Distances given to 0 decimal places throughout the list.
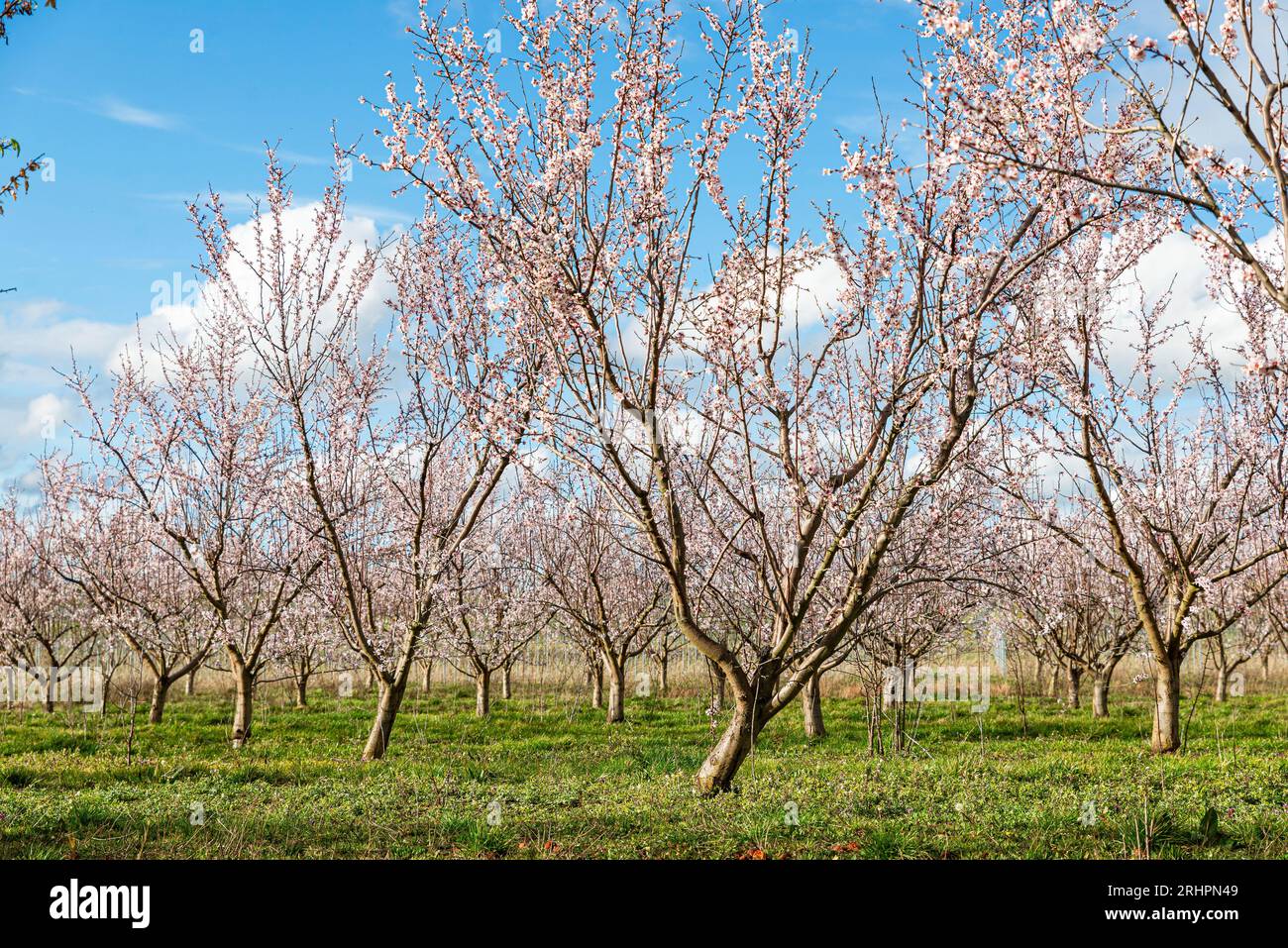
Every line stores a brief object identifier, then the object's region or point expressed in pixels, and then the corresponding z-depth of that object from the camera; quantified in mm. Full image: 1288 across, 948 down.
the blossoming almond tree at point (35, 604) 19969
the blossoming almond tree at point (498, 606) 19062
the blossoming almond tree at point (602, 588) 18766
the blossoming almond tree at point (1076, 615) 18236
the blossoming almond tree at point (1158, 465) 11984
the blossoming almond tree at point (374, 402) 11398
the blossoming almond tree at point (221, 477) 13477
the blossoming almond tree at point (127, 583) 14570
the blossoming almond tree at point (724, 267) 7352
